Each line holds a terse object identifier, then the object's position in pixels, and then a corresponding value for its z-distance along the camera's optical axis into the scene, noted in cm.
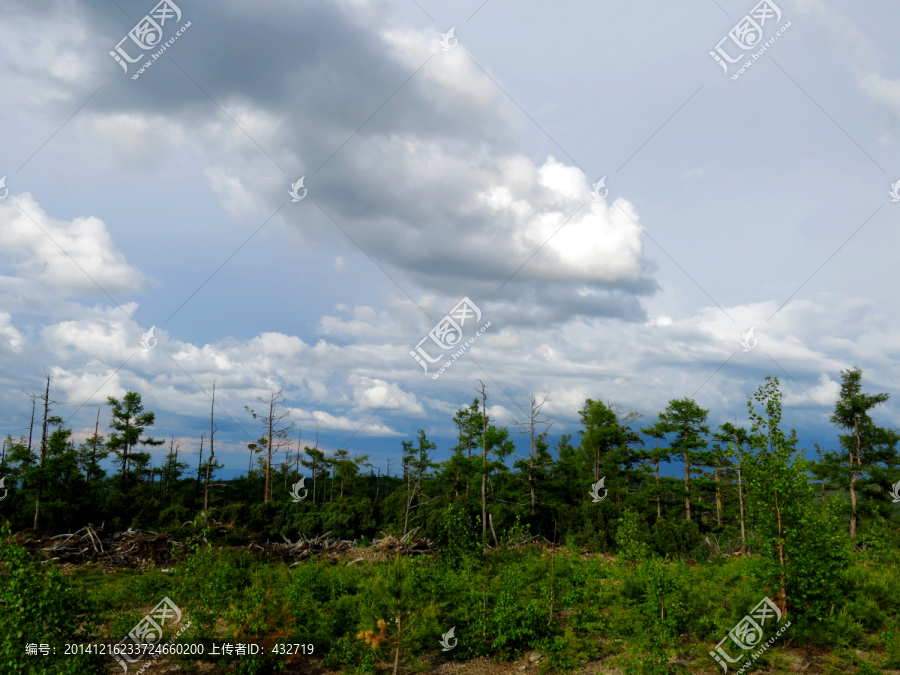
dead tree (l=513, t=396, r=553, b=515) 2991
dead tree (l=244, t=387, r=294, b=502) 3119
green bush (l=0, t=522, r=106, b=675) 780
